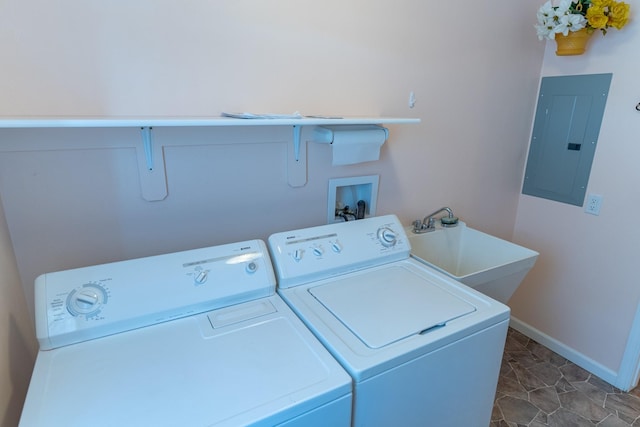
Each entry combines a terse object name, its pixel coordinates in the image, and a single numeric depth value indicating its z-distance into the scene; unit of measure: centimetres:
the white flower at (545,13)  189
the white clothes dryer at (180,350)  84
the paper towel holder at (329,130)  156
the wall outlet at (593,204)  209
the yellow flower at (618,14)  175
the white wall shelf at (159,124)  95
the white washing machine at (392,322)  103
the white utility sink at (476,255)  168
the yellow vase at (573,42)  192
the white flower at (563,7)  181
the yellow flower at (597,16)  175
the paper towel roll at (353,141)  157
